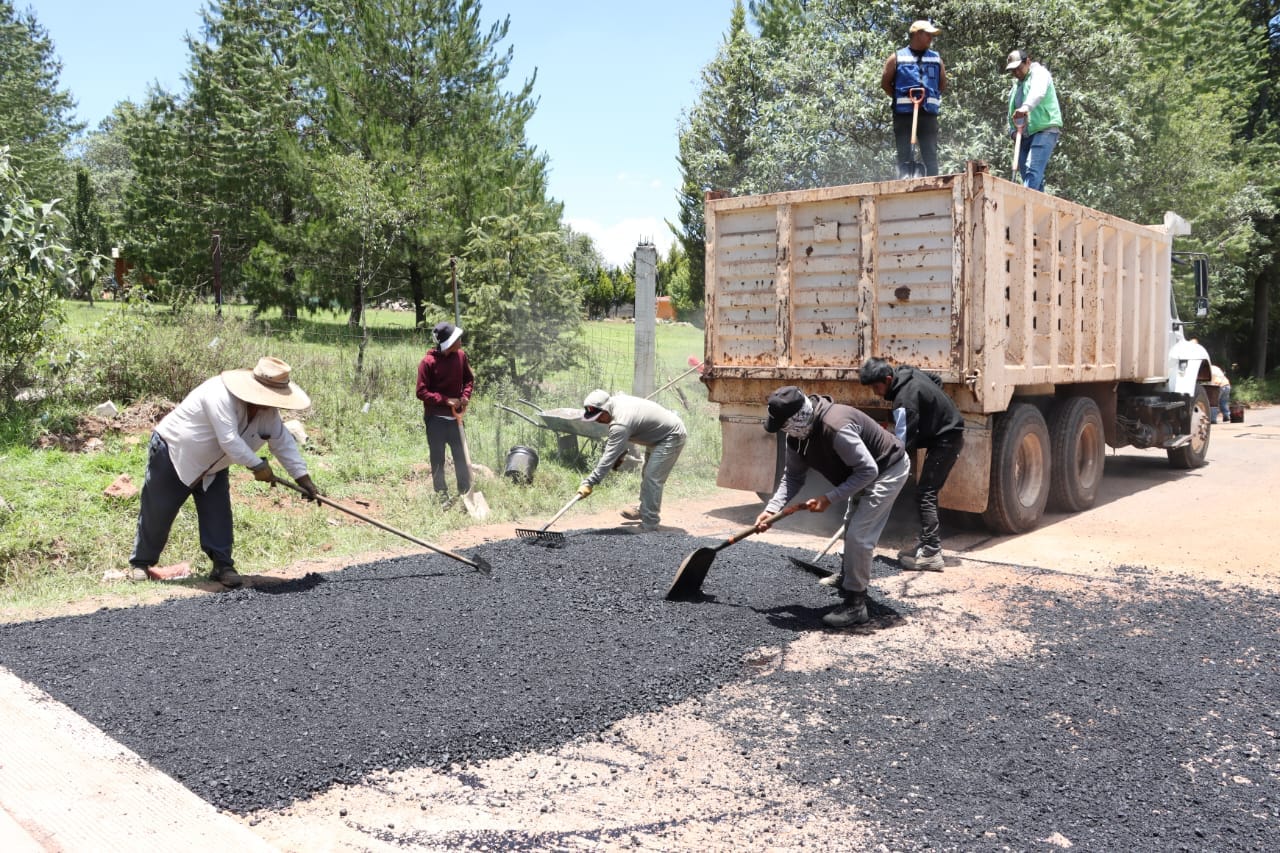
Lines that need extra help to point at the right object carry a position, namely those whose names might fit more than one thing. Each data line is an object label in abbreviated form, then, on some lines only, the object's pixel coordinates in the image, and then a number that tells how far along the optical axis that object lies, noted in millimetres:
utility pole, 10445
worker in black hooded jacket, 6438
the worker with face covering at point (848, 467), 5027
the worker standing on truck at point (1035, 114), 8195
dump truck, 6680
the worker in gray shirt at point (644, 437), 7070
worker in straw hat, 5570
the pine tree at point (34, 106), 29172
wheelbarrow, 9410
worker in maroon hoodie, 8328
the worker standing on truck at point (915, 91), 7770
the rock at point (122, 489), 7410
